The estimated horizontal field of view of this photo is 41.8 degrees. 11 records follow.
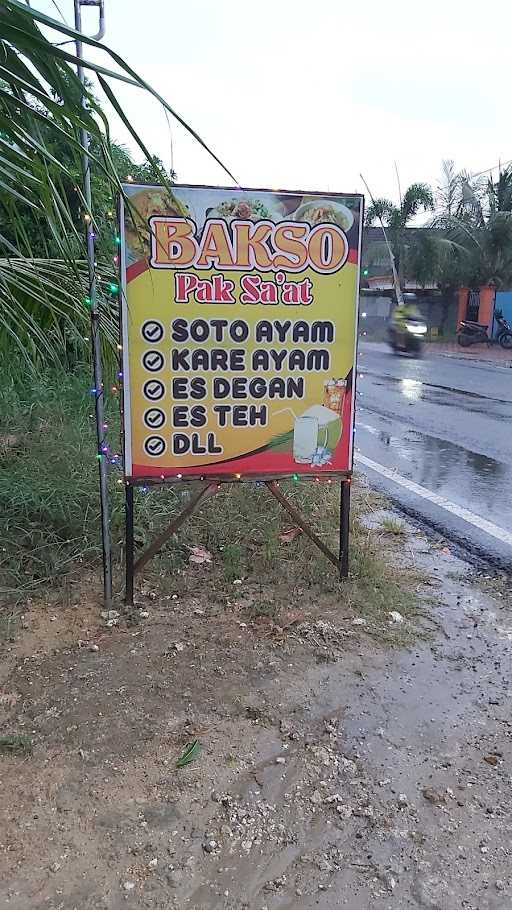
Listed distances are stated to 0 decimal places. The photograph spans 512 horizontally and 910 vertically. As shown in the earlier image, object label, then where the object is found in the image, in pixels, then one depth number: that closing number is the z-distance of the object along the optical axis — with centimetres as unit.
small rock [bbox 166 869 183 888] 187
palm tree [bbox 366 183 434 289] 2752
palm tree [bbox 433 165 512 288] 2592
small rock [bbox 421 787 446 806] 220
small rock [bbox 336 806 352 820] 213
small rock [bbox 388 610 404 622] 339
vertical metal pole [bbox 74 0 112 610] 283
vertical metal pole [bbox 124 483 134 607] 335
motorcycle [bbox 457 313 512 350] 2452
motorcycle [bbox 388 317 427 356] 2453
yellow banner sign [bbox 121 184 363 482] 310
